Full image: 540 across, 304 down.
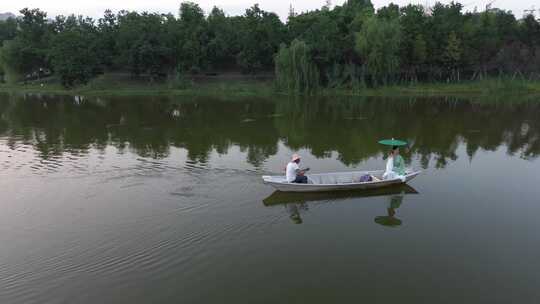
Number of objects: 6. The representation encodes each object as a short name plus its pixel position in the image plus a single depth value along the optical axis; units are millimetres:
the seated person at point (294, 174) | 12930
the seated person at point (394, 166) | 13750
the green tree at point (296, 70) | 49906
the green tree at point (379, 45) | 50250
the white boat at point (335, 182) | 12766
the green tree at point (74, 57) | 52281
